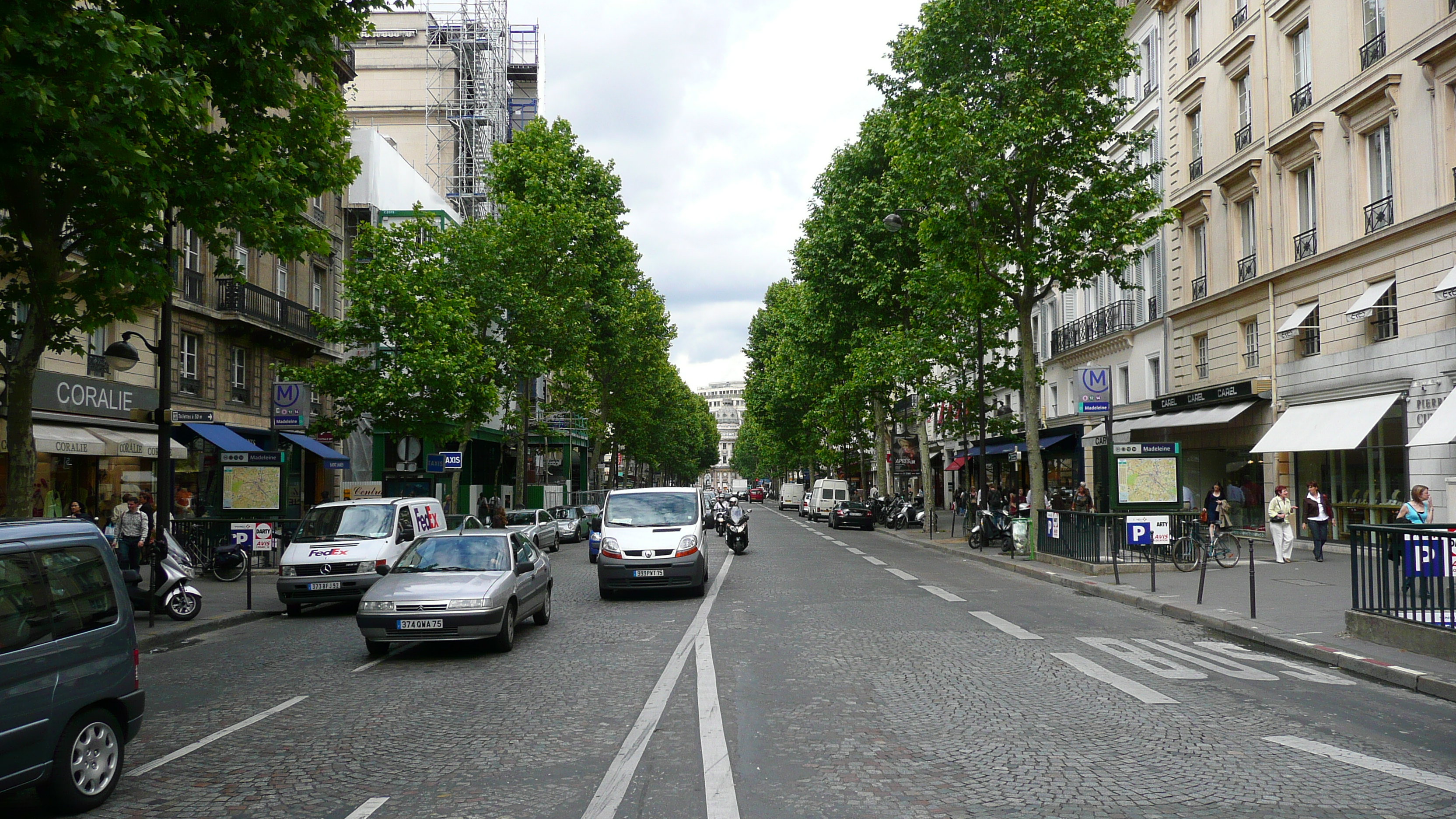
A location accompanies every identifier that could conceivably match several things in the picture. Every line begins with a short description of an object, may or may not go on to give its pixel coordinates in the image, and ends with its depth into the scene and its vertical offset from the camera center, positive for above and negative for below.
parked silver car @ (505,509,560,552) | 30.88 -2.04
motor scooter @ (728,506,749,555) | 26.36 -1.95
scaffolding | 52.19 +18.04
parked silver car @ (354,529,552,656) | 10.62 -1.44
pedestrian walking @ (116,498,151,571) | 16.94 -1.22
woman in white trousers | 20.38 -1.53
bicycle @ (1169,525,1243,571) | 19.73 -1.97
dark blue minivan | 5.39 -1.14
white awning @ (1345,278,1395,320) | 21.09 +3.12
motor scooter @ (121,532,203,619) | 14.44 -1.88
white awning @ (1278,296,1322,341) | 24.20 +3.09
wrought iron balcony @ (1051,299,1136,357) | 34.72 +4.63
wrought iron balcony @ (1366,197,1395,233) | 21.30 +4.99
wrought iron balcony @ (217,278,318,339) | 27.36 +4.40
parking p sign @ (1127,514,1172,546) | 18.78 -1.45
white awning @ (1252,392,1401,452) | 21.22 +0.54
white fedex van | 15.23 -1.34
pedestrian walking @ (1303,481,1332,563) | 21.14 -1.43
